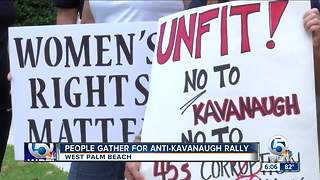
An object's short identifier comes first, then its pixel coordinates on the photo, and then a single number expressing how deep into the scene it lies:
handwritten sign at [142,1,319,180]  2.14
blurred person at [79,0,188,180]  2.54
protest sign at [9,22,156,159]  2.47
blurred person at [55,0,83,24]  2.96
